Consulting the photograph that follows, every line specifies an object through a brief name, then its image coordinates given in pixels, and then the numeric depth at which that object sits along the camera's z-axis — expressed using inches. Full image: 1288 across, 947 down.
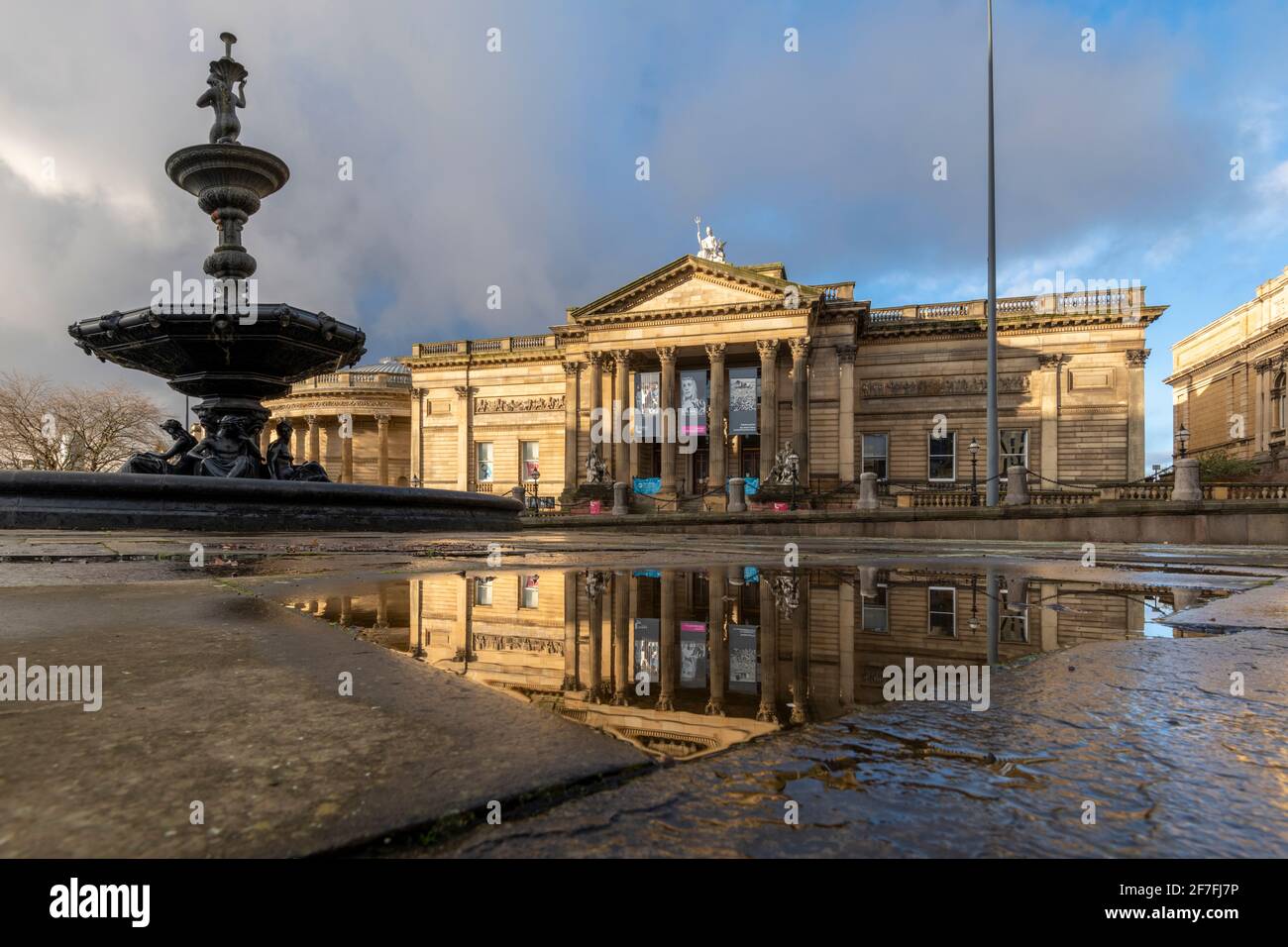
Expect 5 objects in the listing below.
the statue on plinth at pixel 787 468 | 1141.1
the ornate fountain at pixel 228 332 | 397.7
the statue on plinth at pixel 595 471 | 1331.2
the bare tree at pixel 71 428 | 1159.0
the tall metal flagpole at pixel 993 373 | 638.5
